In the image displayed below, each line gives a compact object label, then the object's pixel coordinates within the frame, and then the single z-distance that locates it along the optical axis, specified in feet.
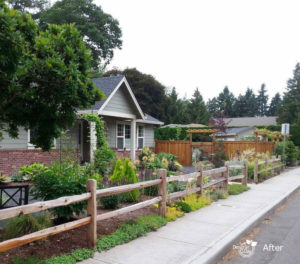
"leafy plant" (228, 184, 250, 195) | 33.51
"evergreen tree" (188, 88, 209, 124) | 152.25
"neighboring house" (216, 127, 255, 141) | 114.32
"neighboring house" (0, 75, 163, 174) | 39.27
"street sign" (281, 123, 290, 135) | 58.08
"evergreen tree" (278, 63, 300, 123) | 154.00
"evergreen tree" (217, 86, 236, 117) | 286.38
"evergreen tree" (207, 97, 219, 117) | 325.50
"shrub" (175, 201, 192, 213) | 24.46
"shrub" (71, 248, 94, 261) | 14.27
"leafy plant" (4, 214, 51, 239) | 15.25
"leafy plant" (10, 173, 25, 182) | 31.07
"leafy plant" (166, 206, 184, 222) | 21.83
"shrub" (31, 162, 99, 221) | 17.12
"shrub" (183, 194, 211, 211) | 25.70
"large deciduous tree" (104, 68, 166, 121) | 136.05
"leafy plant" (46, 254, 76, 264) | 13.32
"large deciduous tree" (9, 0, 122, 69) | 124.36
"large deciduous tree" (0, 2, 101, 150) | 13.93
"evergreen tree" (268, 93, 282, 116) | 302.33
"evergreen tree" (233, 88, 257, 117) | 283.18
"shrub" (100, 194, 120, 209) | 22.97
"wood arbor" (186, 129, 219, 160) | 60.18
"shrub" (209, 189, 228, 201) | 29.91
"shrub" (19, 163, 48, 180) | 34.84
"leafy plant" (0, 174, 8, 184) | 23.73
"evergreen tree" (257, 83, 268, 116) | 317.01
